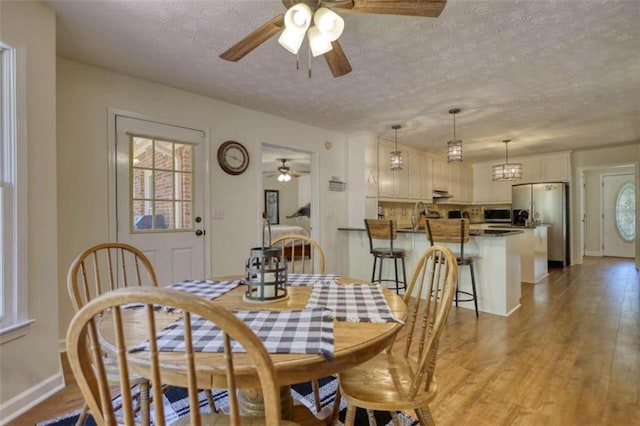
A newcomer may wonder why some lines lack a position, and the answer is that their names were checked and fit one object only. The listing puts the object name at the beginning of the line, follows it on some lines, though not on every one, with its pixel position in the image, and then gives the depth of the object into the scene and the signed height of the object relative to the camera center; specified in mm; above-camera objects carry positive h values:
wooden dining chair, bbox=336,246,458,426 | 1087 -671
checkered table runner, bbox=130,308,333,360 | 857 -374
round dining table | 771 -387
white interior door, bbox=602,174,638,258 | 6938 -254
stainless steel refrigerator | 5672 -67
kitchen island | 3240 -627
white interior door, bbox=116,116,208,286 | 2676 +162
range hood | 6220 +311
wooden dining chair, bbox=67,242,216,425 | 1239 -463
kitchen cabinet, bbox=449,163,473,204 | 6602 +598
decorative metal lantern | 1285 -262
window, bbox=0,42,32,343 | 1682 +108
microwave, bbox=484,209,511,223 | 6549 -115
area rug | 1633 -1099
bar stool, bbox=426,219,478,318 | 3091 -242
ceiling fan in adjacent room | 6910 +967
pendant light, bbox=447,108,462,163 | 3584 +699
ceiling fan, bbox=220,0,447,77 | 1313 +873
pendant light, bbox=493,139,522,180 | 4852 +607
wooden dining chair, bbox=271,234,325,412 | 1706 -333
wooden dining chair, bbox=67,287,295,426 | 601 -293
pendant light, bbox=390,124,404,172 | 4207 +699
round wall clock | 3285 +594
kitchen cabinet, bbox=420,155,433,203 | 5797 +600
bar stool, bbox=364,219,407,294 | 3623 -316
